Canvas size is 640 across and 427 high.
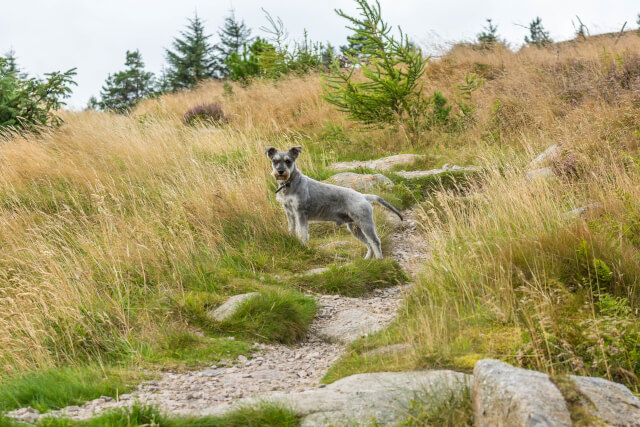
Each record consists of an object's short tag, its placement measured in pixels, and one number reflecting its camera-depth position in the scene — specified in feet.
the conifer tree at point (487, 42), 61.87
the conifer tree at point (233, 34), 106.42
